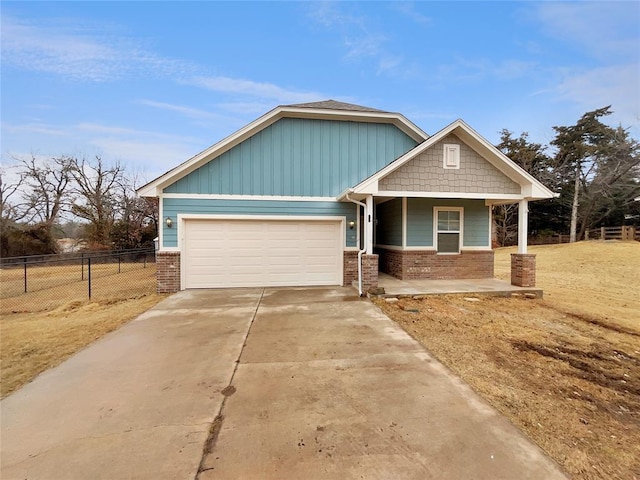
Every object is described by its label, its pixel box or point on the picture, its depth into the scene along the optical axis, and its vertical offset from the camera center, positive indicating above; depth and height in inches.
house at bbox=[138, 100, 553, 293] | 355.6 +29.3
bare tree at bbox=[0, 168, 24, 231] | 900.0 +99.2
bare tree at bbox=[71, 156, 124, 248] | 915.4 +122.6
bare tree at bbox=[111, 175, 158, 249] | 914.1 +31.6
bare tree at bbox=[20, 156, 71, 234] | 977.5 +156.2
